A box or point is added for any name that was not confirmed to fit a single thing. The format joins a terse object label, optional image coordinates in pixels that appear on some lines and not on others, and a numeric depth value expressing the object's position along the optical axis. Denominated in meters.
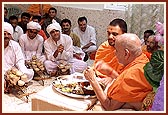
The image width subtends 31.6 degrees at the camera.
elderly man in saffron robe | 1.49
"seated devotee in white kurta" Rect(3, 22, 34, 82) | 2.86
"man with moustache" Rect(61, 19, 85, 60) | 3.76
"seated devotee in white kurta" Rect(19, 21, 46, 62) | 3.42
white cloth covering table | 1.58
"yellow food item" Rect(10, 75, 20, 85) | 2.67
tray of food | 1.68
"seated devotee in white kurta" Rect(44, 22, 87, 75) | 3.40
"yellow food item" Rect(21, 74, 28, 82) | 2.72
